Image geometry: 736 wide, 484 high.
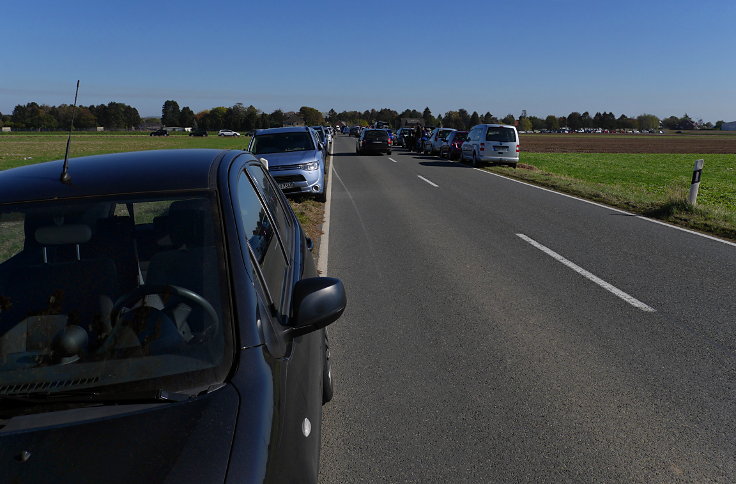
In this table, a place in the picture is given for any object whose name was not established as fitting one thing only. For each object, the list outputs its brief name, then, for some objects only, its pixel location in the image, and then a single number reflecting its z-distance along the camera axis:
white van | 24.44
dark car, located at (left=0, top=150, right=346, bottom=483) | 1.69
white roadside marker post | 12.23
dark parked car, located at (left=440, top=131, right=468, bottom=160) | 29.01
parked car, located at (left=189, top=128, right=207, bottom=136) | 121.88
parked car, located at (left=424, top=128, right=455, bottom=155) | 32.24
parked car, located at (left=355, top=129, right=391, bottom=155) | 34.84
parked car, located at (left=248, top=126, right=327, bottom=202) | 13.52
